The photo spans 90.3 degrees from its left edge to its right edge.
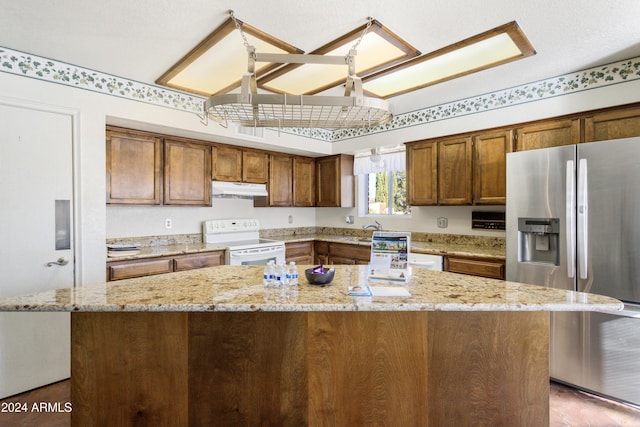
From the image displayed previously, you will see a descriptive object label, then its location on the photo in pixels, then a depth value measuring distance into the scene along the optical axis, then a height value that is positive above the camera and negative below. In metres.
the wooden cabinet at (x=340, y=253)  3.98 -0.56
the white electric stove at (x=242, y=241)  3.61 -0.39
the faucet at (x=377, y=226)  4.16 -0.20
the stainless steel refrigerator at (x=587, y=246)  2.13 -0.26
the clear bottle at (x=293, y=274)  1.64 -0.33
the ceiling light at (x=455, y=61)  2.20 +1.22
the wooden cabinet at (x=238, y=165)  3.81 +0.59
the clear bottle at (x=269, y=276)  1.62 -0.33
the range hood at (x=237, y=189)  3.77 +0.28
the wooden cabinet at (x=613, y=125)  2.46 +0.68
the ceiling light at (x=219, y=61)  2.12 +1.20
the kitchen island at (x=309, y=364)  1.47 -0.72
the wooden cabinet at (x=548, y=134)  2.73 +0.68
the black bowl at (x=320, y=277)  1.63 -0.34
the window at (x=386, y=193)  4.38 +0.26
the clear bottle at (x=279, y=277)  1.61 -0.33
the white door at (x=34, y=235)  2.35 -0.17
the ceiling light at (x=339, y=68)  2.15 +1.18
